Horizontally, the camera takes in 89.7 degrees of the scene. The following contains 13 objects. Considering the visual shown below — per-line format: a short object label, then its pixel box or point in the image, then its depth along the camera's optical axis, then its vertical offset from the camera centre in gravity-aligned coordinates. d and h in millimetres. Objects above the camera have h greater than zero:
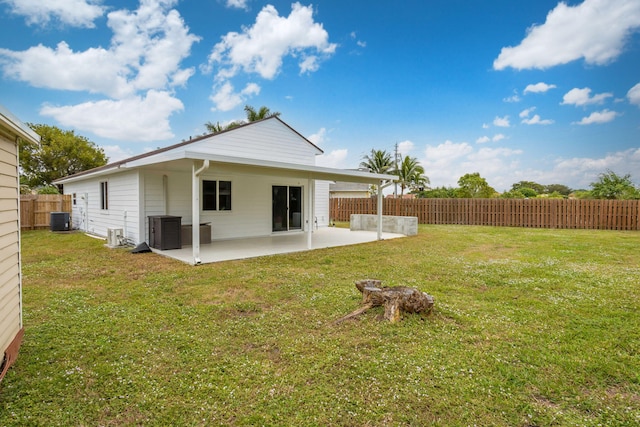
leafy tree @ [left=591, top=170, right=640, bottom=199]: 16562 +960
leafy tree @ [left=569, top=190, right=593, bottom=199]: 18531 +659
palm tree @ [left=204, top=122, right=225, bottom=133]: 28978 +7289
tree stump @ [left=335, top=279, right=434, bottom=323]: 3824 -1179
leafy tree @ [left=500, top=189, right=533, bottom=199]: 26062 +881
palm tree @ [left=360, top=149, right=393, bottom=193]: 34188 +4783
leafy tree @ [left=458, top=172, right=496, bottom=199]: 27216 +1668
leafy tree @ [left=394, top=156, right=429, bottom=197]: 32625 +3257
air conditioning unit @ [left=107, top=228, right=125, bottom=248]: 9207 -882
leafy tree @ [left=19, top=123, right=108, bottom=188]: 24516 +3864
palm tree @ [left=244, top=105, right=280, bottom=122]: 28312 +8313
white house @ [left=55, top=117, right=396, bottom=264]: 8265 +636
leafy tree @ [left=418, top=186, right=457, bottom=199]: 28344 +1231
